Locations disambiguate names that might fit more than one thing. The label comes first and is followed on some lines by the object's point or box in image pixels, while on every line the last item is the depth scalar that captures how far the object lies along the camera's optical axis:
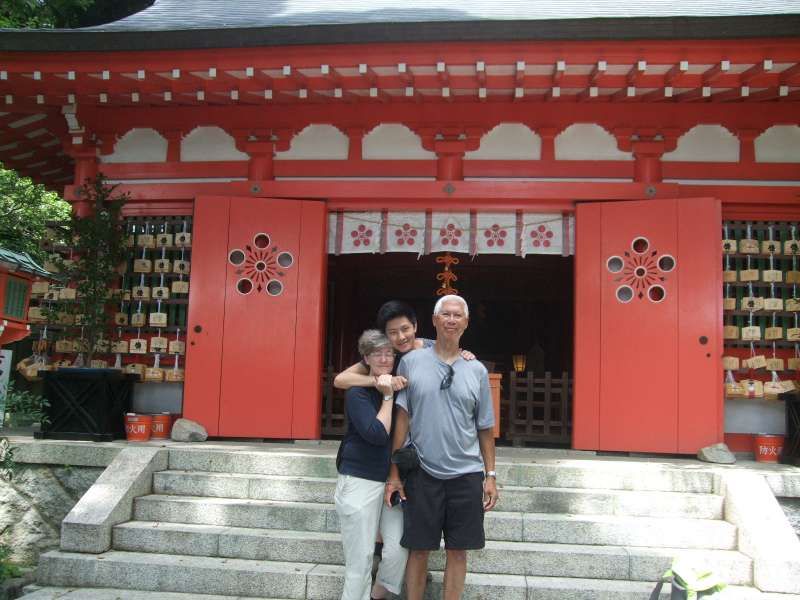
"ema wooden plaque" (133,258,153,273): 6.84
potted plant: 5.88
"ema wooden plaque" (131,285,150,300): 6.83
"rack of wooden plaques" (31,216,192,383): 6.71
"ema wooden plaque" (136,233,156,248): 6.91
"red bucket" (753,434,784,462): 5.96
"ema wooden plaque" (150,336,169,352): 6.72
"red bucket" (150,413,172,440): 6.35
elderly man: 3.33
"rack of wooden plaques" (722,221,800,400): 6.20
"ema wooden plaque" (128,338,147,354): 6.73
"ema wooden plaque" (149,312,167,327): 6.74
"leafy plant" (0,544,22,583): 4.48
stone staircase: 4.04
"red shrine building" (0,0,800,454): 5.75
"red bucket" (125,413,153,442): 6.09
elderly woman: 3.38
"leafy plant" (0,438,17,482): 4.68
